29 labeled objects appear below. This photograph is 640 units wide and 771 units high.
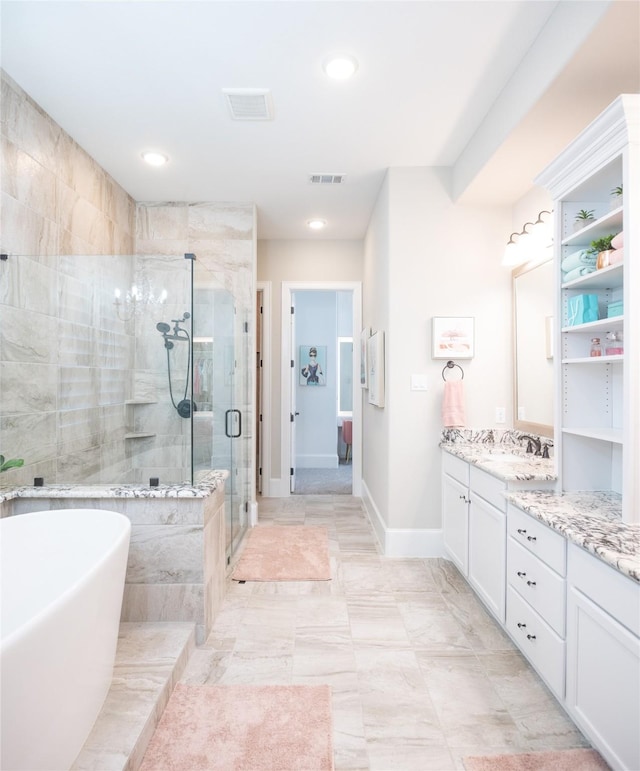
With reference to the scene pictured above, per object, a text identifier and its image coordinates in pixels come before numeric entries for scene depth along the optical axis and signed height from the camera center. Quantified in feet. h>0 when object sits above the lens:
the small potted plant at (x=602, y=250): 5.93 +1.87
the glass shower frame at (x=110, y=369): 7.63 +0.30
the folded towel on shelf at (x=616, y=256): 5.63 +1.65
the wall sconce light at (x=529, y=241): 9.22 +3.09
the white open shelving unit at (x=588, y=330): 5.83 +0.82
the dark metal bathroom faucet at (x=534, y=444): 9.11 -1.19
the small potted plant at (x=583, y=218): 6.63 +2.48
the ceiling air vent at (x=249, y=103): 8.00 +5.20
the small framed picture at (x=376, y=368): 11.66 +0.50
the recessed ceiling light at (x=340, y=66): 7.18 +5.18
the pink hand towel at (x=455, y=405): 10.32 -0.43
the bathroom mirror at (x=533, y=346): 9.03 +0.85
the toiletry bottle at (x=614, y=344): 6.17 +0.59
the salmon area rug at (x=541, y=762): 4.86 -4.09
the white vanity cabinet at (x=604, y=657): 4.09 -2.70
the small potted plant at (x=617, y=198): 5.74 +2.40
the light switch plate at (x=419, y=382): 10.77 +0.09
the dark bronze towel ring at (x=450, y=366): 10.78 +0.47
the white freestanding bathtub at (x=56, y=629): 3.49 -2.40
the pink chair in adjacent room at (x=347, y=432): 22.82 -2.33
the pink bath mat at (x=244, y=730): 4.92 -4.07
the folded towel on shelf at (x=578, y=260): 6.41 +1.83
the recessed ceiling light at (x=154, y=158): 10.32 +5.28
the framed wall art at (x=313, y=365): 22.81 +1.05
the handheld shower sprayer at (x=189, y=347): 7.88 +0.69
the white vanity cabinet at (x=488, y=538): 7.21 -2.62
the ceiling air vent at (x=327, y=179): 11.29 +5.24
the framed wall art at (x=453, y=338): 10.68 +1.13
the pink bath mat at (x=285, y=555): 9.77 -4.06
